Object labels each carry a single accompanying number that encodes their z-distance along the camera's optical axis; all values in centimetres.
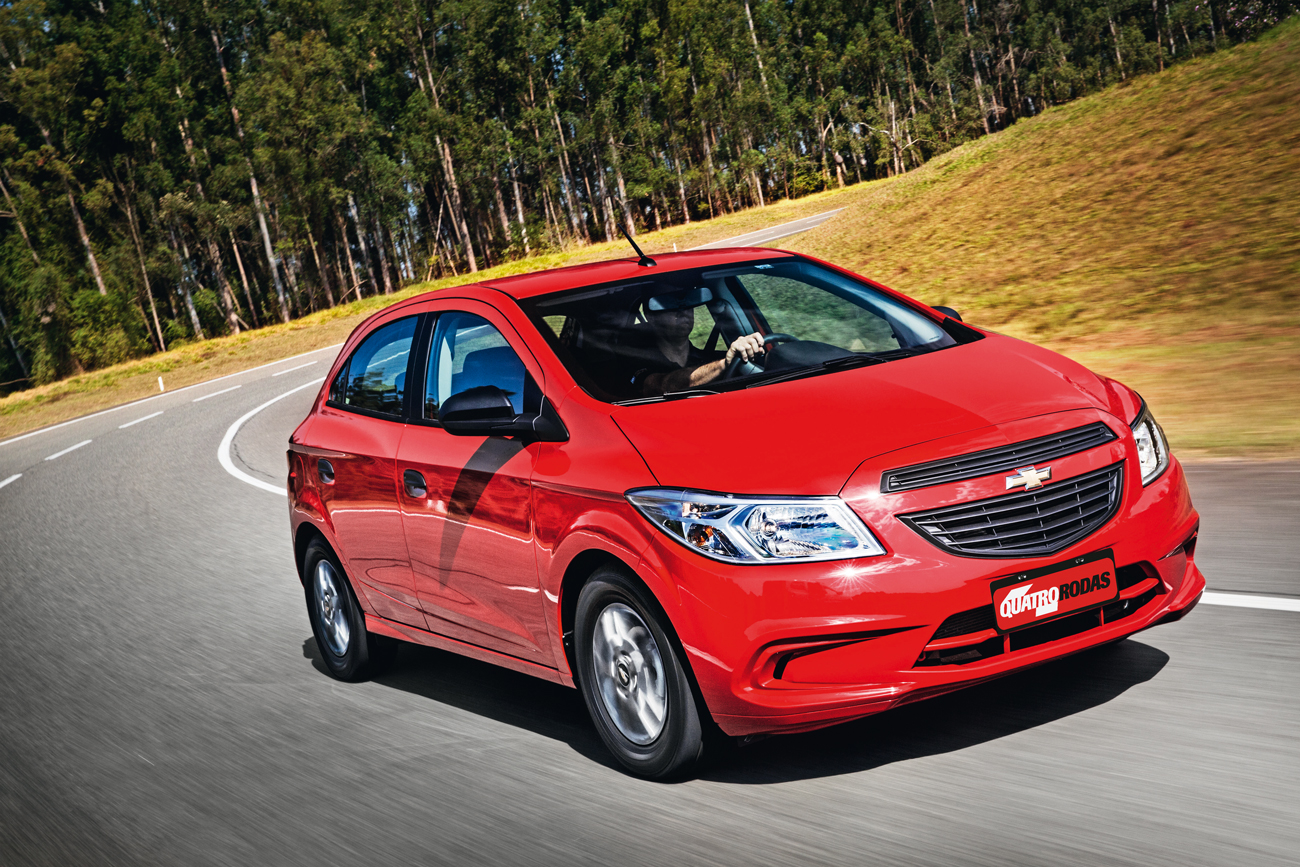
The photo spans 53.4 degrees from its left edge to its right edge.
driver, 492
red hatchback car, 364
